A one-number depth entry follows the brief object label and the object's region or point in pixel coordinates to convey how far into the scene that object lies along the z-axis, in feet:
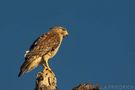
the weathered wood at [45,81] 55.10
